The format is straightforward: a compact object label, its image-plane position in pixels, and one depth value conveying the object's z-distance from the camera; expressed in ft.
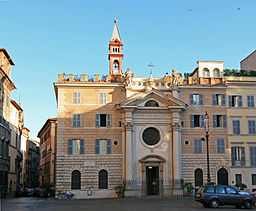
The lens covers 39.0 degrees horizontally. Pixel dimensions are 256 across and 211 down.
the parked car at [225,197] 75.15
